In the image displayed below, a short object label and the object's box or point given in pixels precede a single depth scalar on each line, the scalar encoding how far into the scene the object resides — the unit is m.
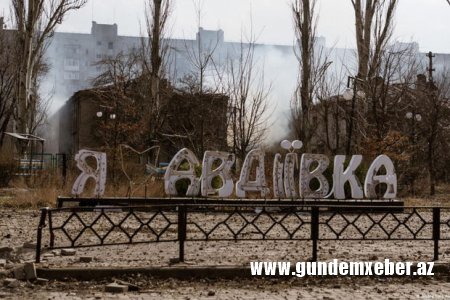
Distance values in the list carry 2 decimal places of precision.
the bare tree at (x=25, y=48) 26.73
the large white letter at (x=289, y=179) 17.55
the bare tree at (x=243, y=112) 25.66
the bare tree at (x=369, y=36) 26.12
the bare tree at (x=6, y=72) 37.66
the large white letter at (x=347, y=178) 17.48
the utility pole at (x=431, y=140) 29.76
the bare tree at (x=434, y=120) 32.22
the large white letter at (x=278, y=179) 17.52
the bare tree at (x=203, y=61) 27.03
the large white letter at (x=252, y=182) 16.98
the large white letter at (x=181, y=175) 16.86
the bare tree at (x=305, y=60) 25.48
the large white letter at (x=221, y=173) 16.91
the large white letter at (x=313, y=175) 17.44
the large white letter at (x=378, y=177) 17.72
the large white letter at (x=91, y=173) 16.25
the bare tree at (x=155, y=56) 25.67
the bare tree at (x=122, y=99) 34.19
